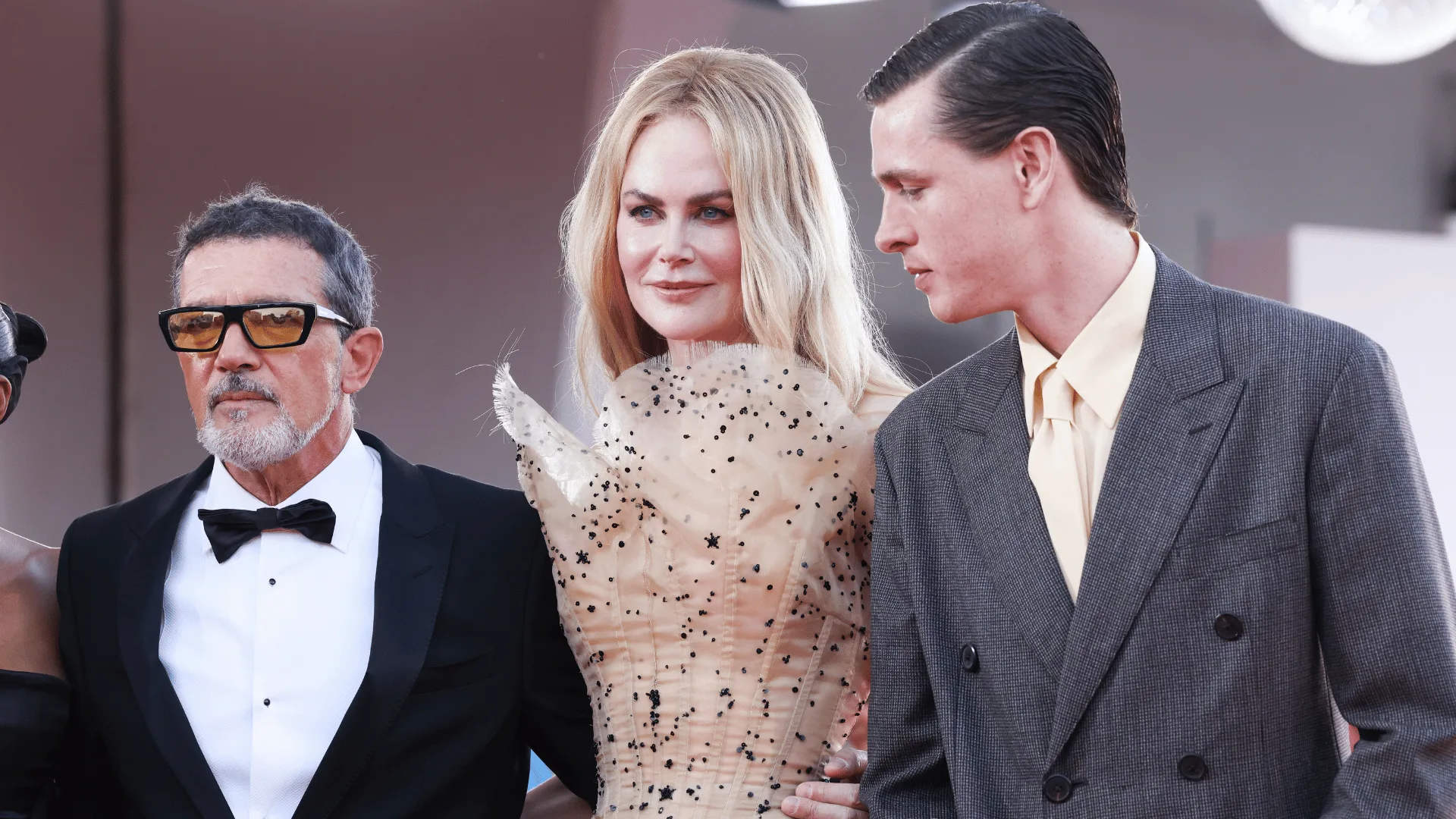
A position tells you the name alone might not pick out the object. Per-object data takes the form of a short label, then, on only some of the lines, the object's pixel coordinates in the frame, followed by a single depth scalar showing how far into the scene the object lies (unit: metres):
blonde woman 4.21
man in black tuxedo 4.32
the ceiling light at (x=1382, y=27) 8.11
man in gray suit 3.29
